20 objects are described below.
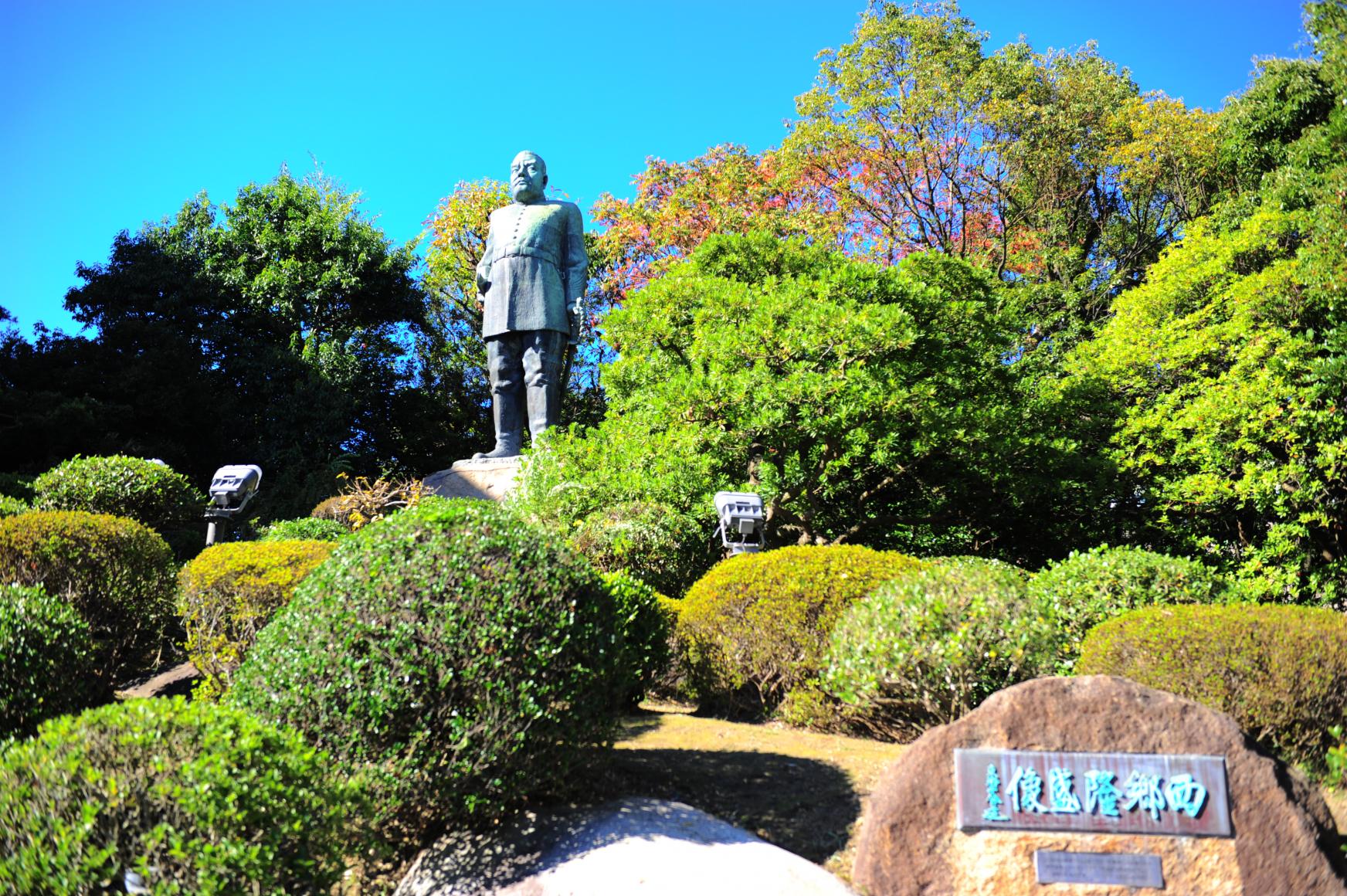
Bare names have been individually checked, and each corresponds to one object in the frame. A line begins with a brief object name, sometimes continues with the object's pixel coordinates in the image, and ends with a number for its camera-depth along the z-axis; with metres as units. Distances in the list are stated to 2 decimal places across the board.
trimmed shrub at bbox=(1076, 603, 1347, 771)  4.25
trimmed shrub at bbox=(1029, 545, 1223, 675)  5.44
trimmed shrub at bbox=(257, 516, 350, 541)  9.51
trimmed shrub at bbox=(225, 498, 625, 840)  3.48
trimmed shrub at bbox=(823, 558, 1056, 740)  4.69
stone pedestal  11.33
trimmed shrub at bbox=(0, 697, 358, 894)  2.68
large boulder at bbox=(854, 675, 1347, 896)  3.38
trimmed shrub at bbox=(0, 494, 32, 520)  7.96
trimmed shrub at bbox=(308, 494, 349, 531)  11.90
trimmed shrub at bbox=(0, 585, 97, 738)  4.55
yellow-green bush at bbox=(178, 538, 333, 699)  6.11
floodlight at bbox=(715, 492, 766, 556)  7.44
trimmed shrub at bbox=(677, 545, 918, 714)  5.57
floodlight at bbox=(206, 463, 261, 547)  8.38
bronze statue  11.84
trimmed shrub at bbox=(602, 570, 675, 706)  5.86
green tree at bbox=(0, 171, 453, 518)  15.59
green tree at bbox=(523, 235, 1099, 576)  9.16
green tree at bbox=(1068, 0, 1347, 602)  9.59
